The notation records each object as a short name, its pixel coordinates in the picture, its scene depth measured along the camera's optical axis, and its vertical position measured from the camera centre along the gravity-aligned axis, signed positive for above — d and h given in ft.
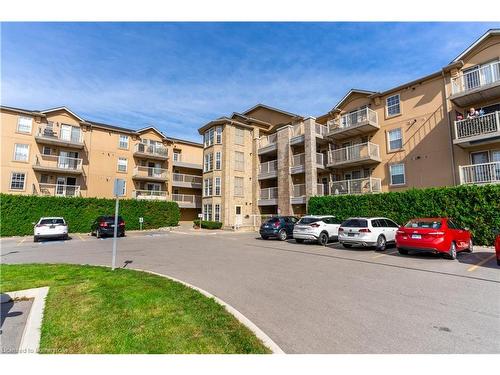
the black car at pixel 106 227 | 71.00 -2.25
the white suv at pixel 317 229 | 52.75 -2.75
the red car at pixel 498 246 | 30.99 -3.85
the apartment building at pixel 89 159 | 91.97 +22.95
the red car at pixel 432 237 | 34.81 -3.16
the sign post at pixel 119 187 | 31.64 +3.54
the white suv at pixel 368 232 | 43.70 -2.93
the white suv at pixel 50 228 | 62.21 -2.14
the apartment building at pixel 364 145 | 56.80 +19.00
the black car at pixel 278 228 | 63.31 -2.91
